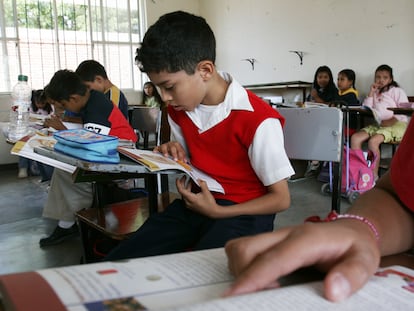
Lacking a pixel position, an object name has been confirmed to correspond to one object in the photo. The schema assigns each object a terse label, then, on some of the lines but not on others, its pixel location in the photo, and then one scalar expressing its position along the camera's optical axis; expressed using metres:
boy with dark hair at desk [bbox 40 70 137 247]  2.12
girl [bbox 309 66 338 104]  4.89
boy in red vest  1.06
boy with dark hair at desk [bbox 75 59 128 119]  2.78
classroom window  5.77
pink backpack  3.27
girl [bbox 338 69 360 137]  4.57
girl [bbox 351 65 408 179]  3.70
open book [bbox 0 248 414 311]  0.30
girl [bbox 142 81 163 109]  6.18
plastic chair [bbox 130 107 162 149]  3.60
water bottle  2.50
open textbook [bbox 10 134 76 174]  1.16
